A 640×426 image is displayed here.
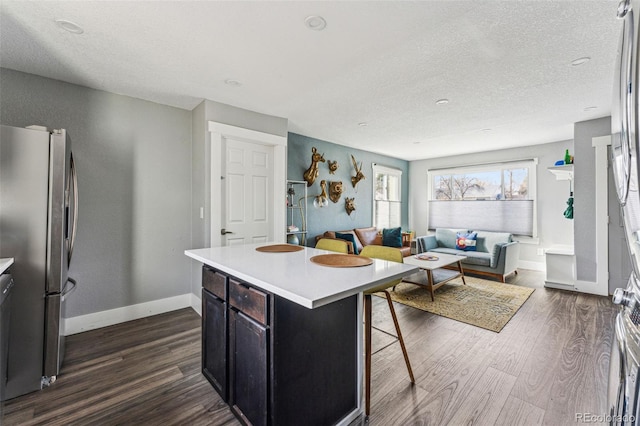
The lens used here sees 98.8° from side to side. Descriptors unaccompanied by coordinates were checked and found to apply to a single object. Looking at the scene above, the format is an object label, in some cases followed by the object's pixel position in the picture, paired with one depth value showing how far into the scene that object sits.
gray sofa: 4.44
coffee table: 3.53
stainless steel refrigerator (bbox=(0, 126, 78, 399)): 1.78
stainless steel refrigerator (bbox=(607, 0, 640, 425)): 0.62
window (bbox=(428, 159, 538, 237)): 5.48
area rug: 3.00
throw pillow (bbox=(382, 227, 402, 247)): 5.46
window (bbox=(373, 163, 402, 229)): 6.29
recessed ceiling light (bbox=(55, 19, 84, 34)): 1.81
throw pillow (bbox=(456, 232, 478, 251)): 5.13
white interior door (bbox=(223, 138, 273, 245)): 3.31
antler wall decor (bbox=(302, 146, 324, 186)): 4.63
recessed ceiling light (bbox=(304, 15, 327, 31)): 1.78
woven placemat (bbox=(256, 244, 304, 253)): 2.11
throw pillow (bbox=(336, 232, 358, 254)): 4.76
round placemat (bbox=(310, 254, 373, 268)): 1.62
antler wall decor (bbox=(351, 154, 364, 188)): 5.59
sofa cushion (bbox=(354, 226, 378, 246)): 5.29
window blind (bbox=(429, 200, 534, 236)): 5.49
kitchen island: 1.26
